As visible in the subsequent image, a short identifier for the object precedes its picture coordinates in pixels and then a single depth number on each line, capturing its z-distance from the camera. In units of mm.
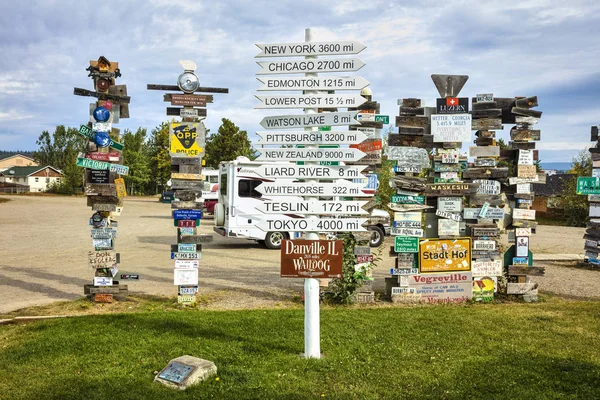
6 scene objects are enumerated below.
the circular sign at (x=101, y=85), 9037
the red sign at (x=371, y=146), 9055
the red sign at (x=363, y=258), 8828
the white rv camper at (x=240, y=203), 15945
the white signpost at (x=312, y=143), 5602
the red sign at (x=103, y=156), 8828
